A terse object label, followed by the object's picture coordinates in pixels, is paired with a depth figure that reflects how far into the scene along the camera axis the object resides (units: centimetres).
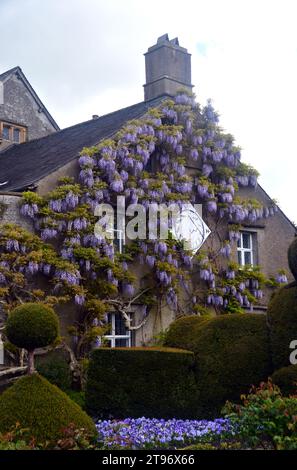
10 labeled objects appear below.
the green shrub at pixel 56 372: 1380
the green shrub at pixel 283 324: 948
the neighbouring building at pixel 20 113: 2381
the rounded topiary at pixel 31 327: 845
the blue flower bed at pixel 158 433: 838
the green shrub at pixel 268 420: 677
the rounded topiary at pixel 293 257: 947
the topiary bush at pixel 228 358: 995
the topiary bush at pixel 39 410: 743
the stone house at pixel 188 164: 1820
